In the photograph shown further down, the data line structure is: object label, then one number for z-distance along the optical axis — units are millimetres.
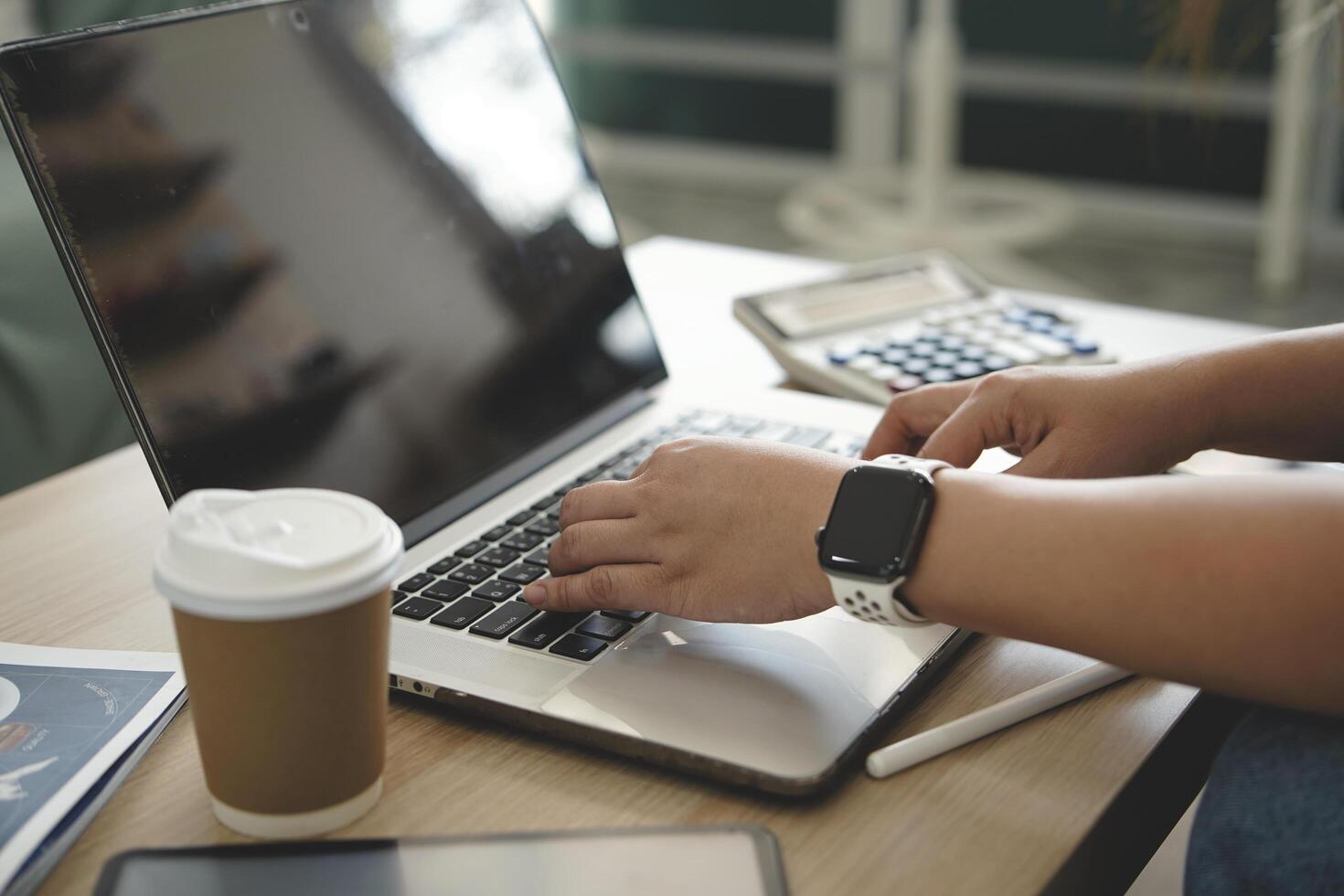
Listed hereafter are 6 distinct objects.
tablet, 465
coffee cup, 440
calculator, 943
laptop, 575
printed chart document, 491
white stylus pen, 532
